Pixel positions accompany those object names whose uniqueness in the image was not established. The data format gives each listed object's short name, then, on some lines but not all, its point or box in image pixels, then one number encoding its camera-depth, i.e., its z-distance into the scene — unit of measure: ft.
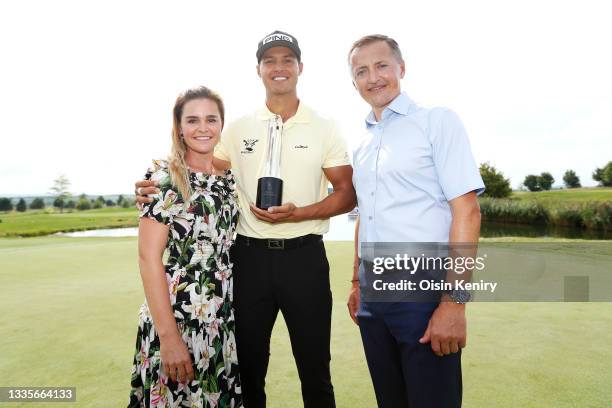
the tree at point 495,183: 111.45
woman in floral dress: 6.49
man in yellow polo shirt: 7.97
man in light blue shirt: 5.71
